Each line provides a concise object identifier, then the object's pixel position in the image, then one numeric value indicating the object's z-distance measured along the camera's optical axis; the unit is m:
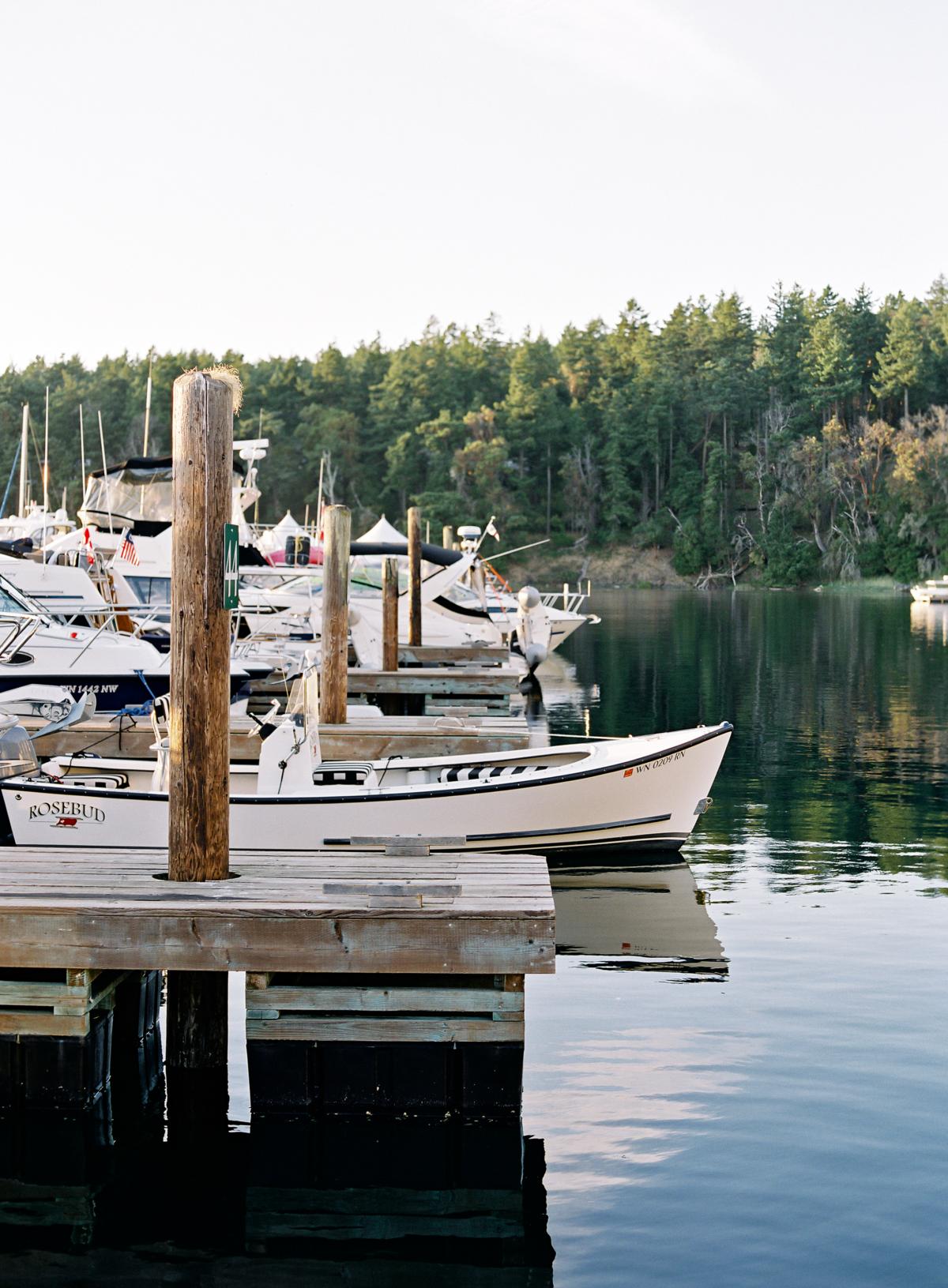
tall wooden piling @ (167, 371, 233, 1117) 7.90
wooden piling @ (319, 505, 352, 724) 16.83
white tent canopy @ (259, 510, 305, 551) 42.53
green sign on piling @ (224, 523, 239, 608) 7.97
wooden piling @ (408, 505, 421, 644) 26.86
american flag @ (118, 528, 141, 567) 27.84
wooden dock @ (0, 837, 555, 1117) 7.31
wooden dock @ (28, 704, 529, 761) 14.65
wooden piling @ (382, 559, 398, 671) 23.30
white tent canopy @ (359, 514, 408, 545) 37.84
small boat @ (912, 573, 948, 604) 80.50
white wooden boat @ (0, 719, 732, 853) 11.60
